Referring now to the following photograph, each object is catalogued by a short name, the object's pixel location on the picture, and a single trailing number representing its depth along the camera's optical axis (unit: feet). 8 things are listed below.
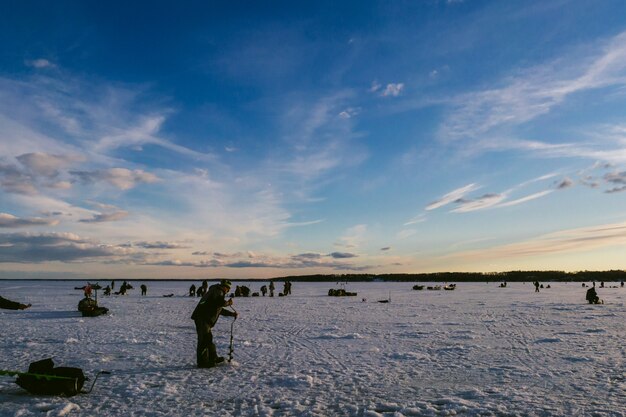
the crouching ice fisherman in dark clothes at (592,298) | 88.53
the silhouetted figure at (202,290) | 120.55
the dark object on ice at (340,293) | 131.34
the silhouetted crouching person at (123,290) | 134.24
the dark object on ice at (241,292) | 125.49
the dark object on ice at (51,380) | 20.71
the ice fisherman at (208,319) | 27.58
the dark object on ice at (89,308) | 61.16
